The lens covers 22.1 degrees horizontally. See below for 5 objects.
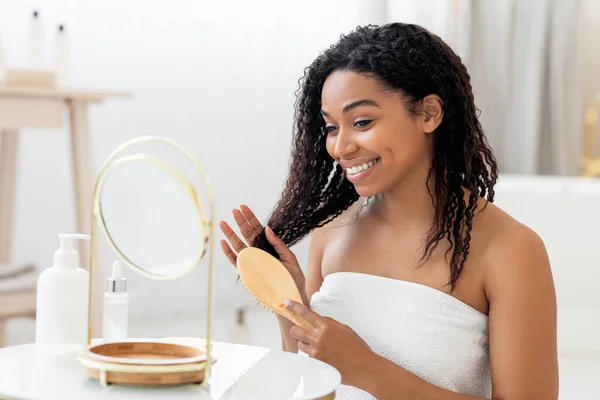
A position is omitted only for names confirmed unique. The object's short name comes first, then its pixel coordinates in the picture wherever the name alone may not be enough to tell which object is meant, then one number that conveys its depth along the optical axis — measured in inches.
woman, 98.7
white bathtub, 189.3
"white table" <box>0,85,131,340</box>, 150.6
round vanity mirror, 79.3
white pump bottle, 87.5
